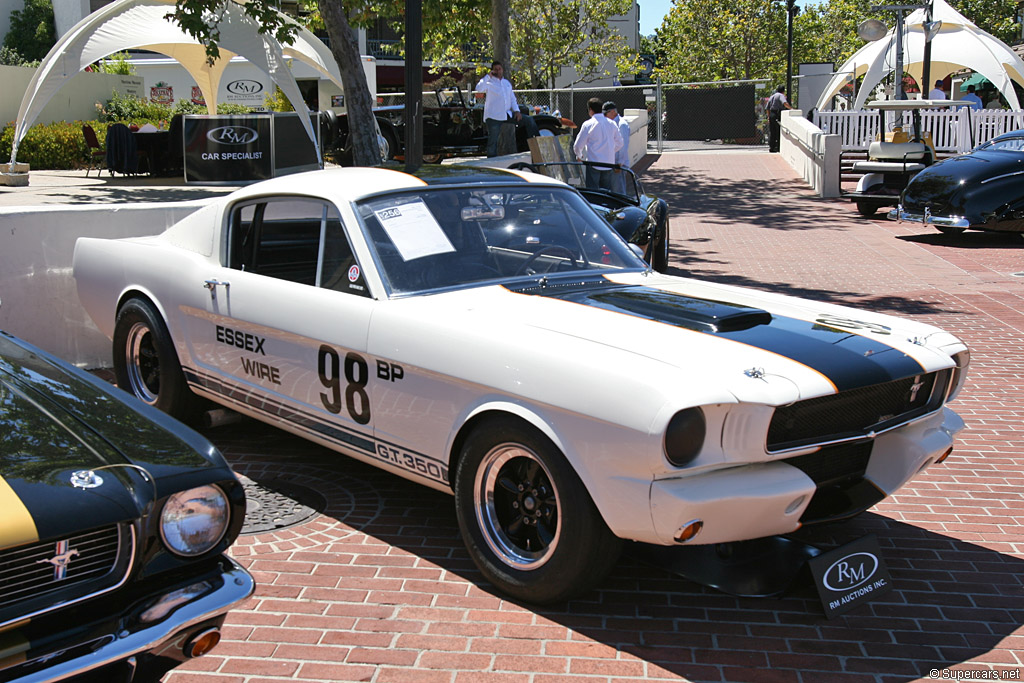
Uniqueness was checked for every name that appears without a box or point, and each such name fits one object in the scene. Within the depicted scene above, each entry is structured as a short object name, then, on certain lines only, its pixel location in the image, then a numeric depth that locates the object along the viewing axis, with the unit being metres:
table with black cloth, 21.33
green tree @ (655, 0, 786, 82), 45.53
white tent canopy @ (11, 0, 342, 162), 18.45
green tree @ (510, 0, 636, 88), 37.53
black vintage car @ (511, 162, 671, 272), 8.66
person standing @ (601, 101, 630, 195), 15.01
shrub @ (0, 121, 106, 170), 25.38
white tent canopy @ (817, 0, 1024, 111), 26.97
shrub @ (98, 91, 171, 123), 30.81
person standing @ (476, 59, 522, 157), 17.39
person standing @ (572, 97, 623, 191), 14.64
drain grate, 4.59
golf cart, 16.16
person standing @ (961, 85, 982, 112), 22.65
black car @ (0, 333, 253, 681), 2.44
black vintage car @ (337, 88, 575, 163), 20.89
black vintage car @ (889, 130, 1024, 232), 13.54
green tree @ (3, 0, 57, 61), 46.34
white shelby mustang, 3.31
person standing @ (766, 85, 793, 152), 27.62
